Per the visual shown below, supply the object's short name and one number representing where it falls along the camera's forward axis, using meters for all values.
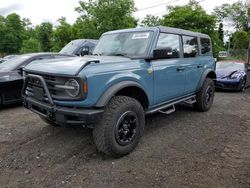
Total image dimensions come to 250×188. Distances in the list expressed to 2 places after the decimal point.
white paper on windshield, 4.08
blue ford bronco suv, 2.99
